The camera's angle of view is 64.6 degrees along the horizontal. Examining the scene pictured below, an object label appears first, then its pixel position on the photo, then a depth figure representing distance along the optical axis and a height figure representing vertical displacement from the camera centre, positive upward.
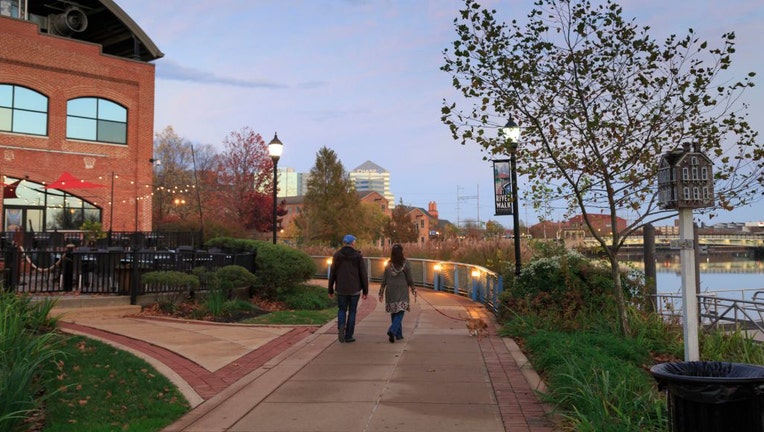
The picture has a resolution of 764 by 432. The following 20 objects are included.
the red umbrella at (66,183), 23.11 +2.64
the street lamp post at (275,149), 18.05 +2.99
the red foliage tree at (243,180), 40.66 +4.76
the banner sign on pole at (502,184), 14.43 +1.50
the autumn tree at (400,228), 75.75 +2.55
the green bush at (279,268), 14.91 -0.50
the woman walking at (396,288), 10.19 -0.69
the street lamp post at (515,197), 10.98 +0.95
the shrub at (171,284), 11.84 -0.73
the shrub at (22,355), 4.83 -1.04
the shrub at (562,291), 10.83 -0.84
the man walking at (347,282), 10.02 -0.57
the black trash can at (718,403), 3.63 -0.96
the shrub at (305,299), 14.54 -1.24
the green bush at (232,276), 13.01 -0.60
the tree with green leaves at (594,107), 8.48 +2.03
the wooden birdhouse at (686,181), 5.85 +0.63
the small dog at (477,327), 10.12 -1.34
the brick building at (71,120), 25.06 +5.80
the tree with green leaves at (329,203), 51.00 +3.91
